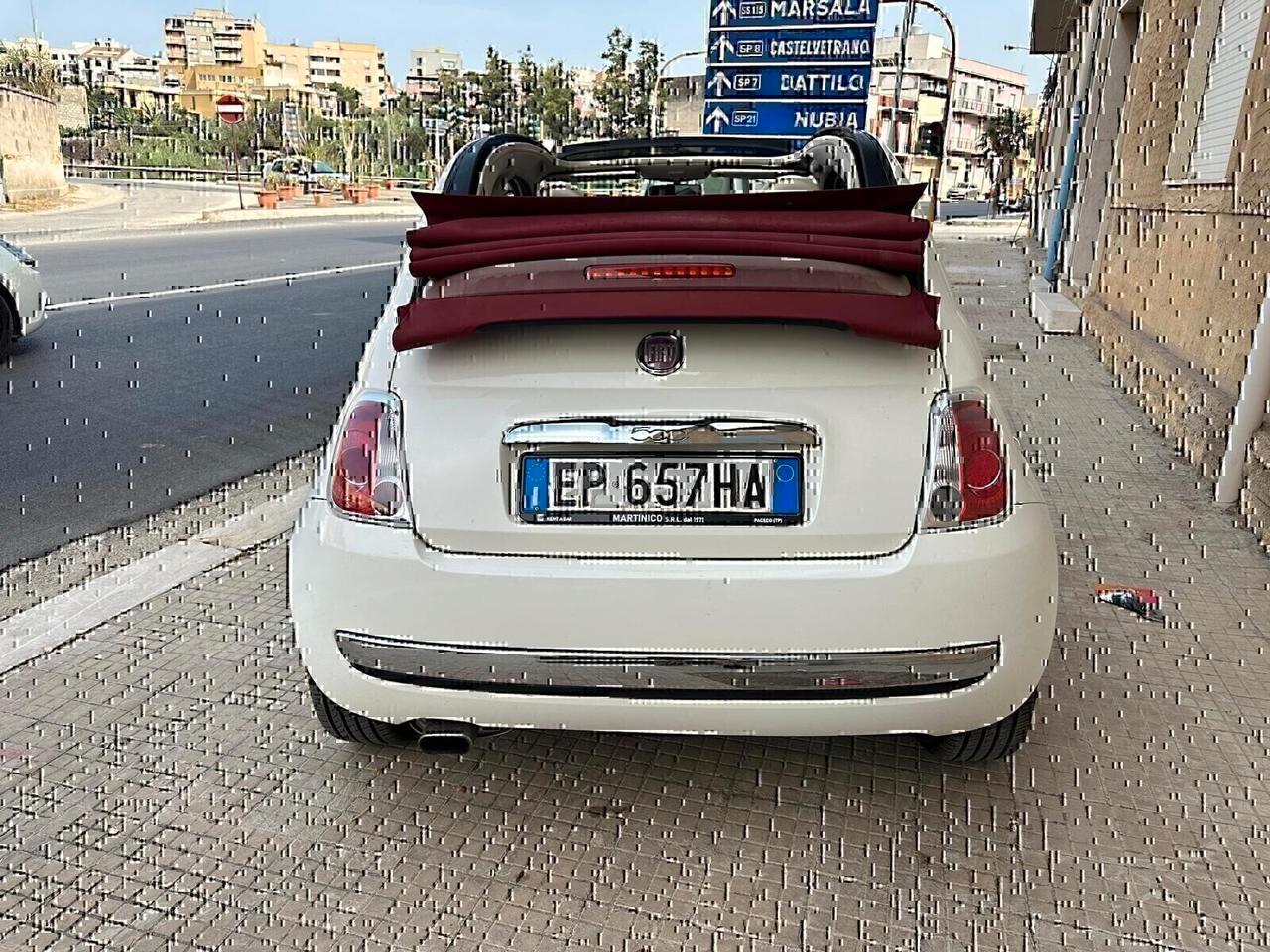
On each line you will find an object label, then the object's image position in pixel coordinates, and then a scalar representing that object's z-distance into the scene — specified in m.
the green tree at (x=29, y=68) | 45.88
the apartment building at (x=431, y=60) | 160.38
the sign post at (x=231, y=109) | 34.44
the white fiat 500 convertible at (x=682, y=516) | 2.43
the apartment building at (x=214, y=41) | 171.75
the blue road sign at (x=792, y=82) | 12.27
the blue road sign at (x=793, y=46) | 12.10
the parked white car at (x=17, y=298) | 8.73
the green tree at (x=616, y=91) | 49.66
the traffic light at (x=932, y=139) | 15.42
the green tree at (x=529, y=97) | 59.00
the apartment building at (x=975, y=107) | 123.62
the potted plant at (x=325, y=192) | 43.97
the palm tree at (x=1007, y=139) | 80.81
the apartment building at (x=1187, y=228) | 5.88
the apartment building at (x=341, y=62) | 175.25
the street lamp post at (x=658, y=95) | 18.14
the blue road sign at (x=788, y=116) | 12.48
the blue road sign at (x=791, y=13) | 12.00
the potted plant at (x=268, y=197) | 39.97
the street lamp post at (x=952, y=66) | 16.17
